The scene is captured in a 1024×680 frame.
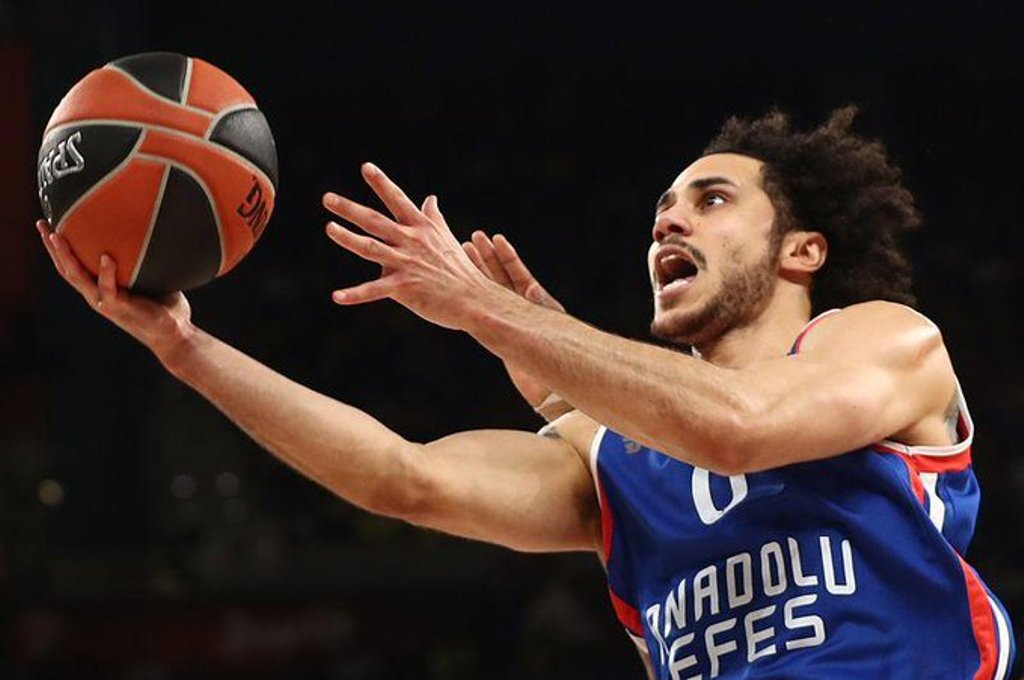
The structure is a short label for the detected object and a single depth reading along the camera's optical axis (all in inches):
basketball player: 225.8
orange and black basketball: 237.3
